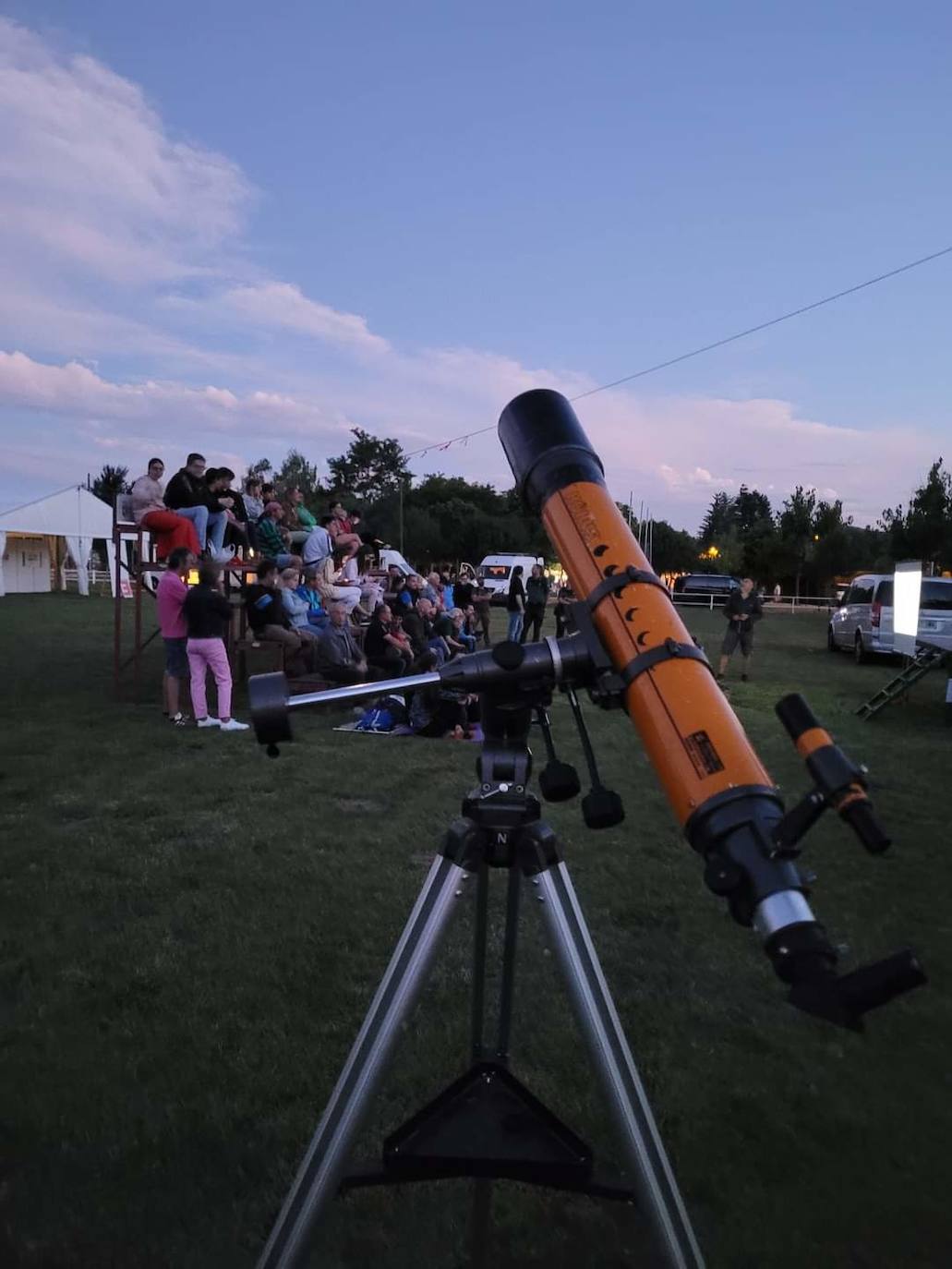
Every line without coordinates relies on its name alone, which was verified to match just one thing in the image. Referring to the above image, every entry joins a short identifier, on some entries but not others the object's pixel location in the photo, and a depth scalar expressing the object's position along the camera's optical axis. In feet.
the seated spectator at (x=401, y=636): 32.65
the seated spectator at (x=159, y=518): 29.96
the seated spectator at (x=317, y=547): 38.19
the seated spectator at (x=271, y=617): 32.73
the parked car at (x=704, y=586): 125.59
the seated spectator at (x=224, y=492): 33.88
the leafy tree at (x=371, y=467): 235.40
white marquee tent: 101.45
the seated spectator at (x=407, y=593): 36.26
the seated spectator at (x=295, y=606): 33.35
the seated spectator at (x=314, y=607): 35.19
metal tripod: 5.69
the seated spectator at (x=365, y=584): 40.40
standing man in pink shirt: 26.86
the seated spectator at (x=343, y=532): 41.47
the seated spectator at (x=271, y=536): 38.01
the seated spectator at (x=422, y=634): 34.28
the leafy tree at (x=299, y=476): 228.43
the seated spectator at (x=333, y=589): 36.29
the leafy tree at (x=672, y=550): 212.43
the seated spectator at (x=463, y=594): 54.49
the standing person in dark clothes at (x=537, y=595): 52.24
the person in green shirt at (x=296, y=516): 43.14
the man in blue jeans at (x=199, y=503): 32.73
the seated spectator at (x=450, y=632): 37.45
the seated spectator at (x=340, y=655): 31.83
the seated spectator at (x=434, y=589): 42.31
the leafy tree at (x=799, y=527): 160.15
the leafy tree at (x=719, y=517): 353.33
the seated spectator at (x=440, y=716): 28.50
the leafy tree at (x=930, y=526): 117.80
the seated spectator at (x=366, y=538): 47.24
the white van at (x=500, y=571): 110.73
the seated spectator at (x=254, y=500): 38.75
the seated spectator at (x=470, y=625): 48.94
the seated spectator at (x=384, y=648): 31.91
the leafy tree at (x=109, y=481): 270.46
